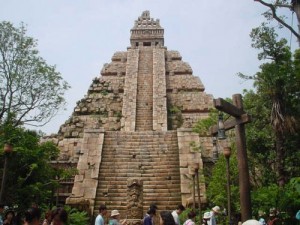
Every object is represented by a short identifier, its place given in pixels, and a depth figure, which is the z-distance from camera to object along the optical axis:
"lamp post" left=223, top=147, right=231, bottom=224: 9.13
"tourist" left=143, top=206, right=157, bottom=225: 7.73
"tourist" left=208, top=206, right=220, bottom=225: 8.26
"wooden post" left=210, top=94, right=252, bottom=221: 6.01
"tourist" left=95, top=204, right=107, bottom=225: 7.41
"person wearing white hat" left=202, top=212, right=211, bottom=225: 8.23
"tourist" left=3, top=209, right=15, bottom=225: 6.55
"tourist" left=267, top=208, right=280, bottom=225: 8.12
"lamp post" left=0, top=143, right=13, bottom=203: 8.76
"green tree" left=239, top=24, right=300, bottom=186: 12.61
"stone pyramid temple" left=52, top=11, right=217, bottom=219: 13.82
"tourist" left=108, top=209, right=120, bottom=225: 7.96
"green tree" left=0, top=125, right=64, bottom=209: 11.27
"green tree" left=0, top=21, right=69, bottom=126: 15.03
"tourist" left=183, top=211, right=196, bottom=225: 7.34
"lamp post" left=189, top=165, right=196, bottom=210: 12.34
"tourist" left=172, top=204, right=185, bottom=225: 8.10
